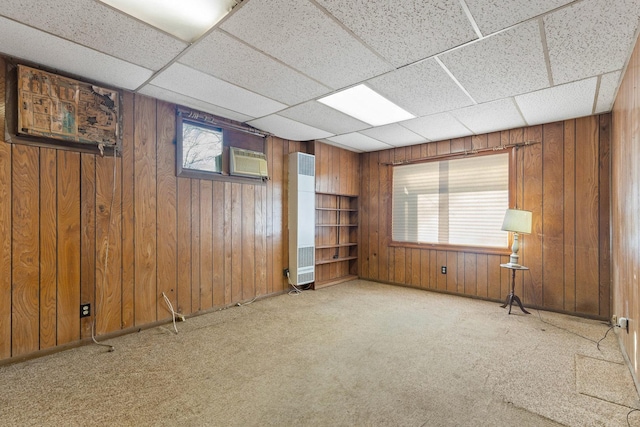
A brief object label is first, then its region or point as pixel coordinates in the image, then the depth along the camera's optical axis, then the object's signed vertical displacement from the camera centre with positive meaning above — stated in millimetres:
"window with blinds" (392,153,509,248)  4219 +204
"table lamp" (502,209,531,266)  3586 -98
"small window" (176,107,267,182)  3402 +824
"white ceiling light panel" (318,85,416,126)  2943 +1201
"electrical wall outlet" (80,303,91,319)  2699 -887
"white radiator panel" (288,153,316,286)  4555 -79
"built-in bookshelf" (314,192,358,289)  5223 -462
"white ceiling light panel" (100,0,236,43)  1754 +1256
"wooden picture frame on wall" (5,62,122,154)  2367 +893
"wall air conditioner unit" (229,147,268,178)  3848 +689
